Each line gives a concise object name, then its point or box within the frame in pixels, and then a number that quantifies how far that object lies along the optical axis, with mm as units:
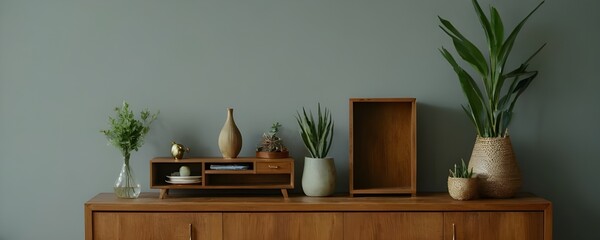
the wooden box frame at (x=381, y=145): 3561
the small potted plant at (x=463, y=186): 3225
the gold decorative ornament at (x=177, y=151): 3389
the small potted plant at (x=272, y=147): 3383
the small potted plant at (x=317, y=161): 3359
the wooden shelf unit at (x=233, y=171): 3344
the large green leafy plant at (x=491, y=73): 3322
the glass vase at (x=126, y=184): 3344
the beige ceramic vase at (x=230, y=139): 3375
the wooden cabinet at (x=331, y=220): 3162
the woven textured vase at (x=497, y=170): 3311
